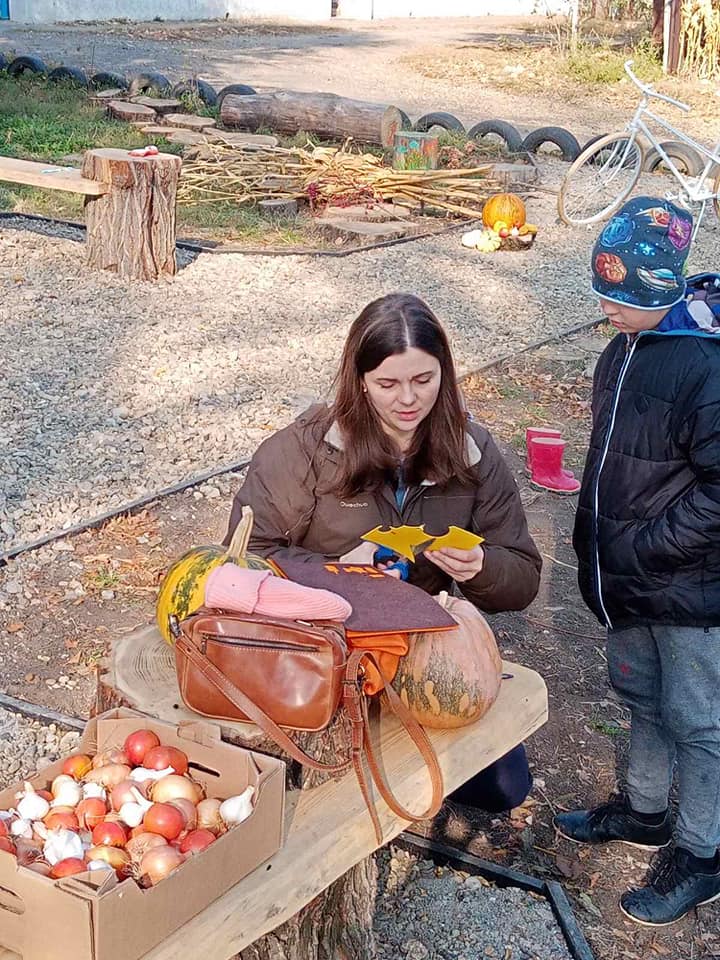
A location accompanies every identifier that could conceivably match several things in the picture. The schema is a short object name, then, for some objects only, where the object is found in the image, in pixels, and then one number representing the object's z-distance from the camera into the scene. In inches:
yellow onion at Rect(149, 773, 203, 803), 83.9
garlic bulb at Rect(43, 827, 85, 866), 76.4
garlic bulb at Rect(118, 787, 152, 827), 81.9
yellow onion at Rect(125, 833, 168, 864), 78.2
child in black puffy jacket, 112.0
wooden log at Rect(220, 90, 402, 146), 534.6
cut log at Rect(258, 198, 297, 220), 430.0
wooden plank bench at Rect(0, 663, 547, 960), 78.2
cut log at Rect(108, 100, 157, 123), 567.8
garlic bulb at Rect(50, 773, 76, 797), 86.0
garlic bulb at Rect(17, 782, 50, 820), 82.3
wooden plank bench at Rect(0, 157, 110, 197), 331.0
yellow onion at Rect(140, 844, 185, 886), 76.1
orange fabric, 92.4
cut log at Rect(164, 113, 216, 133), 556.7
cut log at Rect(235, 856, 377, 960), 93.1
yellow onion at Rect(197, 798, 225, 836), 82.2
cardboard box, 69.3
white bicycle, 421.1
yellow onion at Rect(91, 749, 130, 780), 87.4
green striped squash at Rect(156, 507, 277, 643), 98.5
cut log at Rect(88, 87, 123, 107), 609.5
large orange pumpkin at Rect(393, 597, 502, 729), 96.7
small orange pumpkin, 405.7
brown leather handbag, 88.2
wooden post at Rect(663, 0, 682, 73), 813.9
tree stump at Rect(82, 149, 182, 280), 330.6
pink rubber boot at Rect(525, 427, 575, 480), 234.2
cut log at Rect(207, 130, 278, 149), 506.6
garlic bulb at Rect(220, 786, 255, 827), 81.4
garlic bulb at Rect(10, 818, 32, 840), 80.0
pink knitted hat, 89.7
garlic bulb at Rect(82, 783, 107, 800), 84.4
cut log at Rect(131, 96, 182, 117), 586.9
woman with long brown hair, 112.3
